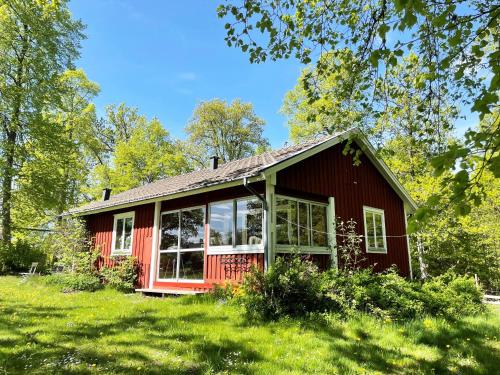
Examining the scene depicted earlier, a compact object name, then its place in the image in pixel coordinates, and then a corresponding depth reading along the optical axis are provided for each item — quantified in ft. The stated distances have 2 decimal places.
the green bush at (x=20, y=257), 59.72
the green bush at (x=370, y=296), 23.59
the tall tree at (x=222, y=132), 103.86
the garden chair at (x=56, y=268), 63.73
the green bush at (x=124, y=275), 39.37
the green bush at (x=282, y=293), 23.13
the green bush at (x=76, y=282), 38.52
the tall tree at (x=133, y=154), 90.17
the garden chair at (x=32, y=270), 48.20
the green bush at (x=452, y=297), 25.95
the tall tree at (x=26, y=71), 56.44
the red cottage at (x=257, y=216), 30.12
